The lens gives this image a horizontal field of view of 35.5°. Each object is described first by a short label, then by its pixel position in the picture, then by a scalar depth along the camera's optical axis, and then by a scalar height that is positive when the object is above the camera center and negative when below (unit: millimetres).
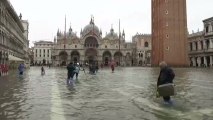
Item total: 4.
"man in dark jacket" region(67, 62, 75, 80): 20766 -132
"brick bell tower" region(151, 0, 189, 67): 68188 +7638
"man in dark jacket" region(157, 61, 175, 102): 10609 -254
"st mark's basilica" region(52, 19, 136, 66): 110375 +6085
